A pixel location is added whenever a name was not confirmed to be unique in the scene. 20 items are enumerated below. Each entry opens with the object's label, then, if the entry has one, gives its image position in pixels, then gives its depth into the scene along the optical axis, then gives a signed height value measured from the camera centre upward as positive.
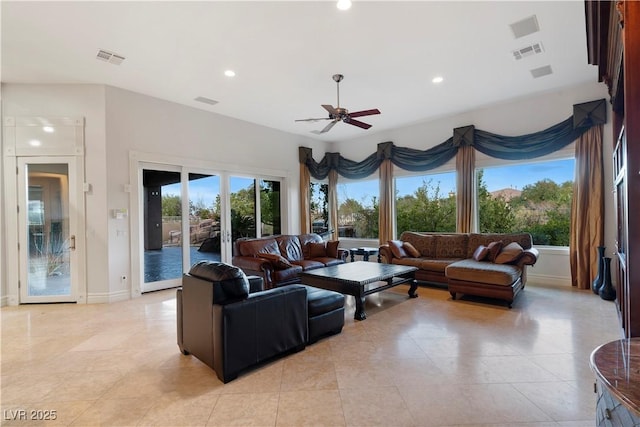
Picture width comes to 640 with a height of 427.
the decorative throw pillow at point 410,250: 5.68 -0.69
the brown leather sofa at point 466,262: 4.15 -0.80
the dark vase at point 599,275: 4.50 -0.97
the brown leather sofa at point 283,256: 4.66 -0.71
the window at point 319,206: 8.17 +0.23
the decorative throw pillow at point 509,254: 4.43 -0.63
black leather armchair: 2.36 -0.87
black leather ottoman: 3.03 -1.02
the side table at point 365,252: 6.47 -0.82
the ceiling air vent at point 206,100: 5.26 +2.03
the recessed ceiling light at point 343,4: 2.87 +1.99
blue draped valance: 4.84 +1.29
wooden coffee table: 3.79 -0.85
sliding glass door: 5.34 -0.02
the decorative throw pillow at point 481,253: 4.85 -0.66
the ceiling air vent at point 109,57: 3.73 +2.01
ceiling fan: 4.16 +1.38
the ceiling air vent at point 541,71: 4.32 +2.02
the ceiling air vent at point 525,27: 3.21 +2.00
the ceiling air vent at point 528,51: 3.71 +2.00
